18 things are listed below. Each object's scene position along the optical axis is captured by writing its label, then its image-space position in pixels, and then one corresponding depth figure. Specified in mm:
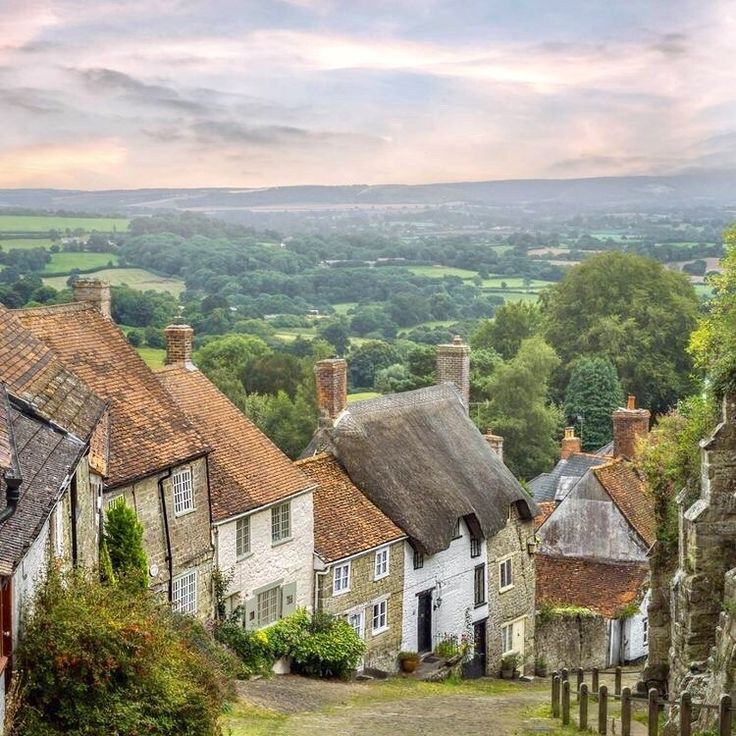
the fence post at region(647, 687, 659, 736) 23781
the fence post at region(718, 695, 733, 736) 21156
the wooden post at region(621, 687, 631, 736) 24483
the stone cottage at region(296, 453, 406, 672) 35719
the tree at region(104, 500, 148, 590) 25406
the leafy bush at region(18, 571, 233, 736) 17016
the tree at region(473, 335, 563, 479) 78812
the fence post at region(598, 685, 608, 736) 25297
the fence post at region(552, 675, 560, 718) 28653
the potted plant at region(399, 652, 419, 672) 37438
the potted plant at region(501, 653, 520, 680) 41750
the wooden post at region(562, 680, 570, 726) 27375
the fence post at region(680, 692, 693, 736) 22594
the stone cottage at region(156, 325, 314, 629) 32812
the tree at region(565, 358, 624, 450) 83562
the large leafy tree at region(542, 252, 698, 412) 88062
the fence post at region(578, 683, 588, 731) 25984
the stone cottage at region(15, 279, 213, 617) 28562
